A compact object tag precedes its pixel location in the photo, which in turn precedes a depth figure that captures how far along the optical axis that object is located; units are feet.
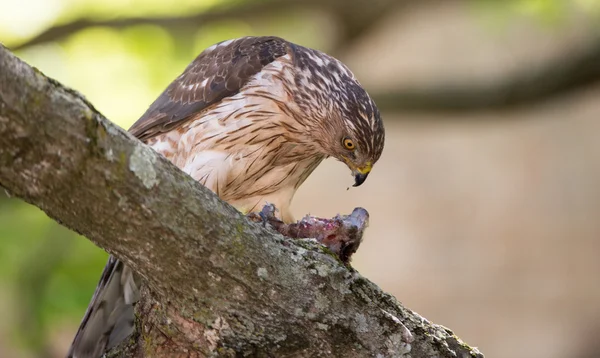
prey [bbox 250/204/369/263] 23.15
